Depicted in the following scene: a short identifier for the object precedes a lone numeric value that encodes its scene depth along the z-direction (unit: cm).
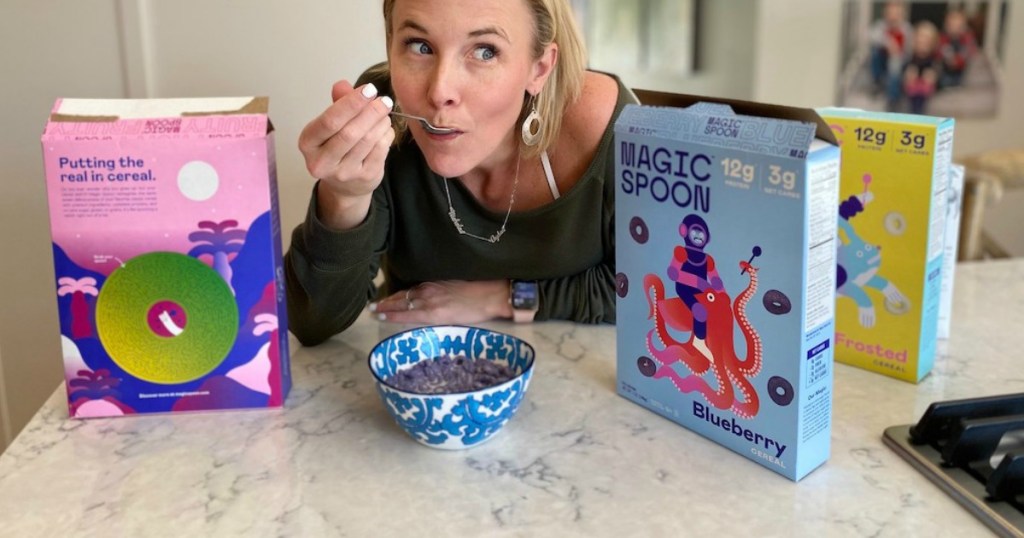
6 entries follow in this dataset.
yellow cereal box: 91
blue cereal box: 72
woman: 100
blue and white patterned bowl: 80
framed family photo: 229
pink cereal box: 87
